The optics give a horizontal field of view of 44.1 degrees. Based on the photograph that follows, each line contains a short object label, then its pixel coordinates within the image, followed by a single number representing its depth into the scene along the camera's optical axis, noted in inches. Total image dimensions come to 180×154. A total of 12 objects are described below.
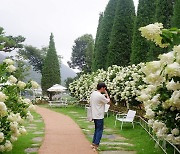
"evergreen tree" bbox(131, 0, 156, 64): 459.5
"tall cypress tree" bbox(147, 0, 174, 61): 413.5
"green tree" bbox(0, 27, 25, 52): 969.2
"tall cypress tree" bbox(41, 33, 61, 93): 1097.8
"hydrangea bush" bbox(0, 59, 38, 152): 169.6
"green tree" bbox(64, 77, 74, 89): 1333.0
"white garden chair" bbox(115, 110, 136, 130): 298.3
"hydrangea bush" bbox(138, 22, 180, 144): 105.5
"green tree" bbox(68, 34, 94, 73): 1461.4
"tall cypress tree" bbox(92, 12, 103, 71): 706.5
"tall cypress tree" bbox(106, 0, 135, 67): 571.1
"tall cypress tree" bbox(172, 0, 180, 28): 374.0
